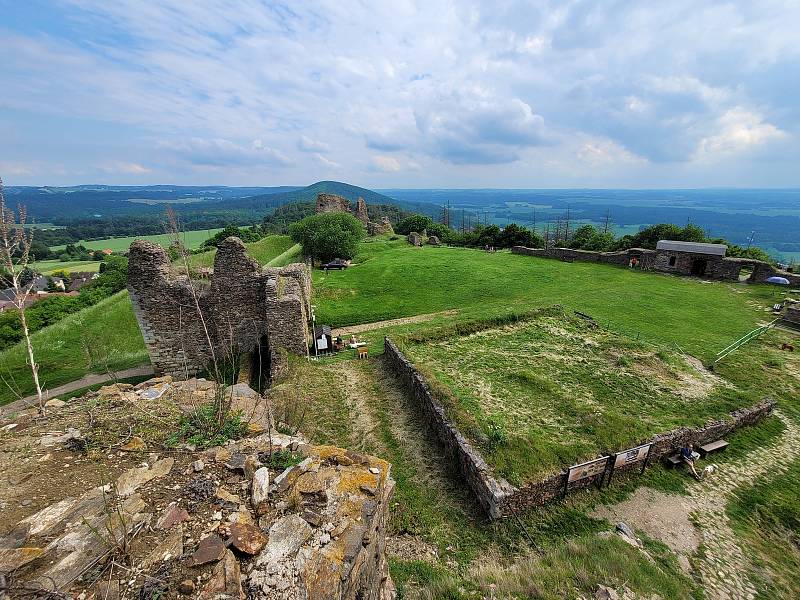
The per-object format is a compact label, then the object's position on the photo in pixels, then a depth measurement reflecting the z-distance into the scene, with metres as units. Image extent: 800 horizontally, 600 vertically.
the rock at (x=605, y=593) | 5.71
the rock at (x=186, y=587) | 3.03
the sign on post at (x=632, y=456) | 8.45
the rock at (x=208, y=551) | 3.31
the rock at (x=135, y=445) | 4.87
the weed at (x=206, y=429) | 5.16
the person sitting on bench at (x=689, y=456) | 8.98
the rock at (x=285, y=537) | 3.56
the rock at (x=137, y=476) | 4.09
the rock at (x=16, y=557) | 2.88
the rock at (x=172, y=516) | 3.67
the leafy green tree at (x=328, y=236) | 36.06
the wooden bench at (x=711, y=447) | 9.41
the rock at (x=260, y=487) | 4.20
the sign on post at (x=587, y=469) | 8.00
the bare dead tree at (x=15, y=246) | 6.47
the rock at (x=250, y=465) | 4.62
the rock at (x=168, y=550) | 3.26
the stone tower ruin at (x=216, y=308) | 13.45
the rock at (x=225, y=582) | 3.07
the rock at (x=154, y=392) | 6.83
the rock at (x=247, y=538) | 3.53
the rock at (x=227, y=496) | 4.17
